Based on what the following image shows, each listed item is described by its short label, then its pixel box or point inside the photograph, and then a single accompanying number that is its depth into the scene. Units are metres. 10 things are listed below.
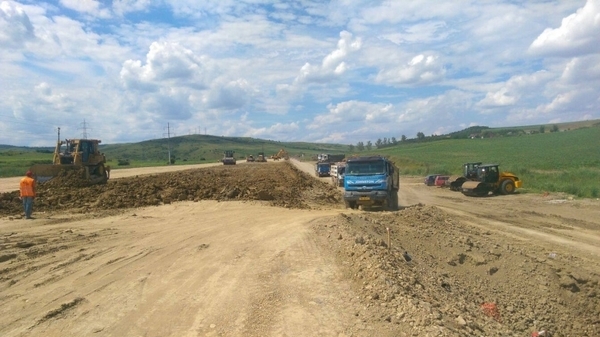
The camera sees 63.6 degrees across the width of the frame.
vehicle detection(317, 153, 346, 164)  73.35
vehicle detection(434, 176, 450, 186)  38.22
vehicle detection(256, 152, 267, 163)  94.72
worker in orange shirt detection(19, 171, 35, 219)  16.11
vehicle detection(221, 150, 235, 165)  79.94
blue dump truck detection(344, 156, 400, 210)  20.23
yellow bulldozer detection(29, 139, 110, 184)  26.53
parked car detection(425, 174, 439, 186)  40.72
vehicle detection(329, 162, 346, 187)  37.07
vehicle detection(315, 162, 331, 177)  56.22
